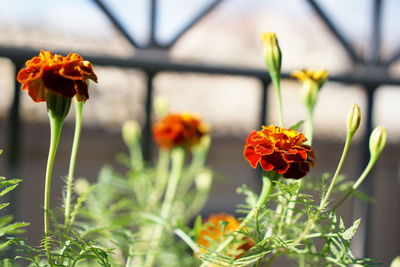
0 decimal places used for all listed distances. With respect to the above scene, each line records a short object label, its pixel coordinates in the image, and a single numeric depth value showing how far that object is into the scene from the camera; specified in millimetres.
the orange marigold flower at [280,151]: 565
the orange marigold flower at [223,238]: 627
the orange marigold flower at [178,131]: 753
